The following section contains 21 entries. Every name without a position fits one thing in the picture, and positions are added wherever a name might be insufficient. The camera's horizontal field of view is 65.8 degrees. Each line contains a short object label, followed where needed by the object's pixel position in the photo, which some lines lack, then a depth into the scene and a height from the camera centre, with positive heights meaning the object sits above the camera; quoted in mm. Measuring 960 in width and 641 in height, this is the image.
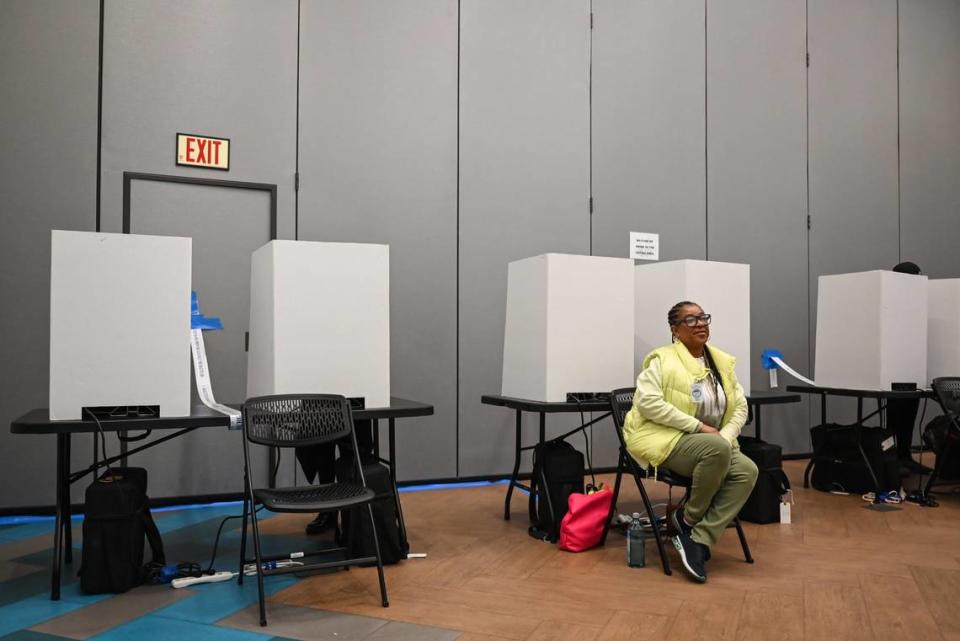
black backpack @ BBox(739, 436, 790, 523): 4281 -866
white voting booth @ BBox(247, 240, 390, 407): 3391 +57
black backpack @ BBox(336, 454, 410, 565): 3311 -856
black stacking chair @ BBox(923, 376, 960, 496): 4766 -428
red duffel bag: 3662 -934
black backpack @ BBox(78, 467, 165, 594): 3043 -868
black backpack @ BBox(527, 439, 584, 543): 3887 -791
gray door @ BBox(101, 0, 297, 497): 4719 +1395
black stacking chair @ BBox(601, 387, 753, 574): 3447 -676
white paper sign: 6090 +732
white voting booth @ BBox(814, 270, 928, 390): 4895 +45
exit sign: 4832 +1177
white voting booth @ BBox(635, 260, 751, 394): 4320 +217
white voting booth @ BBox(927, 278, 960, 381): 5344 +60
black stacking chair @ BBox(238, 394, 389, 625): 2949 -461
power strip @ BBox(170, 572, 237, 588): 3123 -1062
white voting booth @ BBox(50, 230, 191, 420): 3037 +31
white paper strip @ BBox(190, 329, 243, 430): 3654 -197
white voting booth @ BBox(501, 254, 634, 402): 3879 +41
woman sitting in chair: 3334 -438
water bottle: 3416 -992
